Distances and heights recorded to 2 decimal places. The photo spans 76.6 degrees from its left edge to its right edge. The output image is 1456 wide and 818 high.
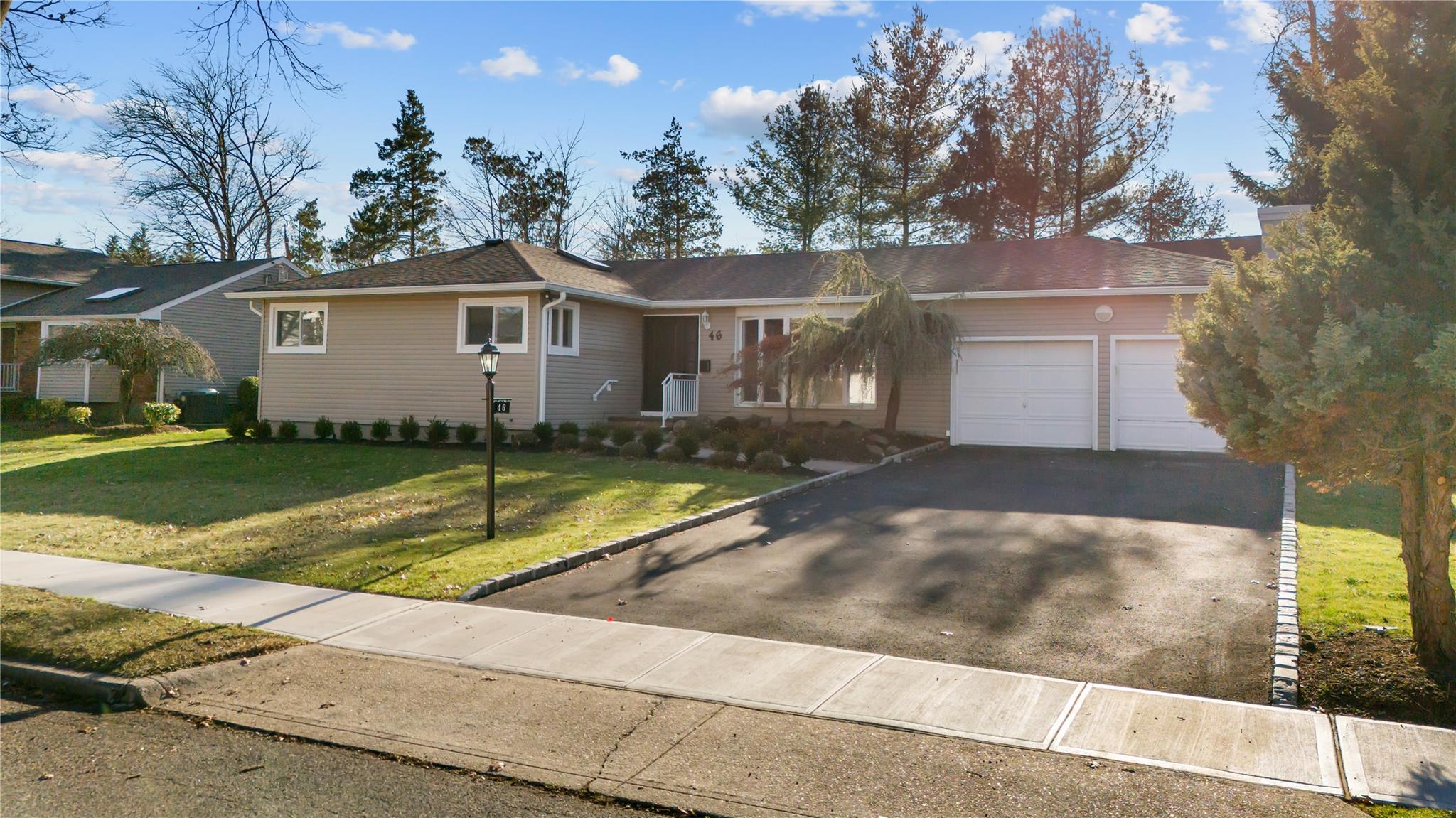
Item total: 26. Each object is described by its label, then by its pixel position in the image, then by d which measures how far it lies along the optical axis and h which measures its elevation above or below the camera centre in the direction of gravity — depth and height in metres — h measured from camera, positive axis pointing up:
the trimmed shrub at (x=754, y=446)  15.36 -0.58
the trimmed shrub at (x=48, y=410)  23.83 -0.30
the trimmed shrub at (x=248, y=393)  24.87 +0.26
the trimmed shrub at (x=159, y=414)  22.80 -0.34
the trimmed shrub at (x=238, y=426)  19.61 -0.52
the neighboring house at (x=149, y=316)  26.55 +2.48
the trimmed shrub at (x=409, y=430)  18.52 -0.50
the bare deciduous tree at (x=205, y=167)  34.66 +9.66
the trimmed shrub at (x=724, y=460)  15.27 -0.82
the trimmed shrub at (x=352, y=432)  18.81 -0.57
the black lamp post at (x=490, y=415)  9.56 -0.09
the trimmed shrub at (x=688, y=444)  15.84 -0.59
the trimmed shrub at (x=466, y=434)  18.00 -0.55
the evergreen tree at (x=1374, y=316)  4.82 +0.60
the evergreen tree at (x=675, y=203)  38.38 +8.70
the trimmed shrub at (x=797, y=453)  14.78 -0.66
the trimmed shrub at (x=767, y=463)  14.62 -0.81
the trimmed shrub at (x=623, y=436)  17.16 -0.50
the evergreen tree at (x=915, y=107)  32.38 +10.81
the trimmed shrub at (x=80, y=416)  23.39 -0.42
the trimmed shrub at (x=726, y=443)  15.62 -0.54
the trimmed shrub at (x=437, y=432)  18.11 -0.52
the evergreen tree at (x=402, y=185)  39.69 +9.52
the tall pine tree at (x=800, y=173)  33.59 +8.85
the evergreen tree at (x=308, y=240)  44.97 +8.14
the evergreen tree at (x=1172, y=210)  30.52 +7.01
